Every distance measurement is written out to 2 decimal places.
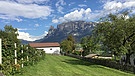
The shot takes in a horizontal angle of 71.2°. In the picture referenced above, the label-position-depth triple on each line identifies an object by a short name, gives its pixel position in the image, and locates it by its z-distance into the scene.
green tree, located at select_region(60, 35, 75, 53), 39.63
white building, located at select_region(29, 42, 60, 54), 41.63
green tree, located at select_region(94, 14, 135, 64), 14.10
